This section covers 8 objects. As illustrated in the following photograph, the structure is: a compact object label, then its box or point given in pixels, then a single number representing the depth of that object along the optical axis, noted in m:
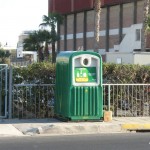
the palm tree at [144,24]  39.16
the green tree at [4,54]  76.17
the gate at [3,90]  15.09
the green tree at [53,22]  62.44
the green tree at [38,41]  61.06
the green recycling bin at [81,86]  14.09
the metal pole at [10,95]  14.93
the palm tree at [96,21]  42.75
